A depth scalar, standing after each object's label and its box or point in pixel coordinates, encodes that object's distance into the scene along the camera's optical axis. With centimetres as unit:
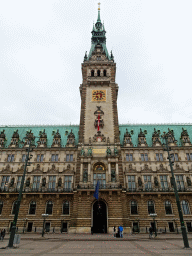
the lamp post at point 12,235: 1704
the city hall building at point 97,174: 3497
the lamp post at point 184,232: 1703
